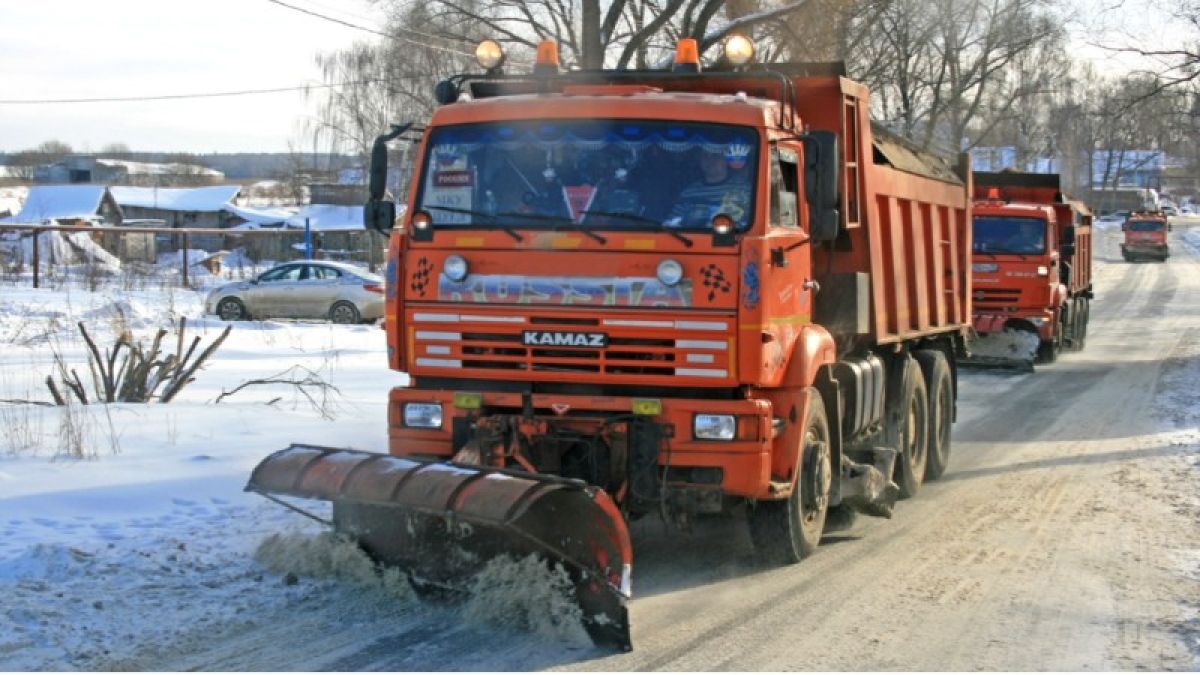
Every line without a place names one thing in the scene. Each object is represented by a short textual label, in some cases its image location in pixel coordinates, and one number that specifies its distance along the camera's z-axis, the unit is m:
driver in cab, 7.02
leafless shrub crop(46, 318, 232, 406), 11.81
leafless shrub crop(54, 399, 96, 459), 9.41
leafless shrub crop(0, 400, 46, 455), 9.63
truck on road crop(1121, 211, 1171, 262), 58.31
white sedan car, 26.00
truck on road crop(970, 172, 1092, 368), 20.61
